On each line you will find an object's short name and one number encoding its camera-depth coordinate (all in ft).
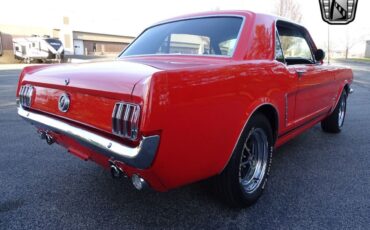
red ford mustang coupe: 5.70
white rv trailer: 86.63
